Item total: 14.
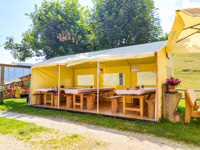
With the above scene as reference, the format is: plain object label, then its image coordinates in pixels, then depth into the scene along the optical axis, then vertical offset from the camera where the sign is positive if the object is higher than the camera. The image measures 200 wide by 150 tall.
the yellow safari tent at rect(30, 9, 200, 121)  4.30 +0.44
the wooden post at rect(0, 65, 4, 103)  8.33 +0.16
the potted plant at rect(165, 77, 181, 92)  4.52 -0.20
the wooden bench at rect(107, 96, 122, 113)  5.39 -0.93
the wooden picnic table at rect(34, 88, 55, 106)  7.50 -0.78
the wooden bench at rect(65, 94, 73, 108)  6.66 -0.99
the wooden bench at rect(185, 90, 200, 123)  4.00 -0.86
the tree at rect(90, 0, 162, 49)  11.88 +4.38
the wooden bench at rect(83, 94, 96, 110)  6.08 -1.01
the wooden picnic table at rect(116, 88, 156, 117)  4.80 -0.54
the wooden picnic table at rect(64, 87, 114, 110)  6.09 -0.73
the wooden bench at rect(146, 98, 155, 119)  4.58 -0.95
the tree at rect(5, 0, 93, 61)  13.80 +4.10
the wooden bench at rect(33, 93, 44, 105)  7.84 -1.08
